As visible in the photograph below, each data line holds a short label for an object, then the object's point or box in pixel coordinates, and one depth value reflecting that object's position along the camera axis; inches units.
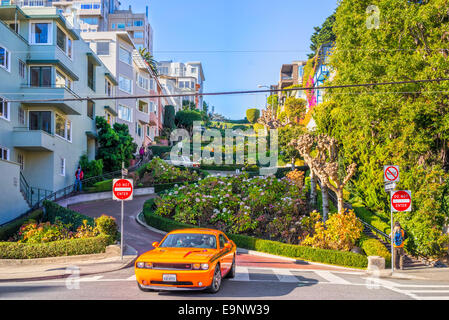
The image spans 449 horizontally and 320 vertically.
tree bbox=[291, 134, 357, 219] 793.6
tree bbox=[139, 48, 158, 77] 2434.8
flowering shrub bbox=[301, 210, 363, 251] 742.5
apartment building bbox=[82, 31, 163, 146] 1753.2
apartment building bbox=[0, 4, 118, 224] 970.7
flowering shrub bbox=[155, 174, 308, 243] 866.1
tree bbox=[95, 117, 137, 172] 1430.9
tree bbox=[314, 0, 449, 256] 754.8
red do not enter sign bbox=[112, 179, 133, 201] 604.1
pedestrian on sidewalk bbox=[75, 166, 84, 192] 1172.0
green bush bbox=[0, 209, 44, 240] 740.5
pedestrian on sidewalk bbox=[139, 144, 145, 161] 1855.3
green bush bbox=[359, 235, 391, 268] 697.0
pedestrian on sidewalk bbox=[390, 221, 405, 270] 640.4
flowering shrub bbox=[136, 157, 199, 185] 1429.6
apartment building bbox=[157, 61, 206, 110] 4429.6
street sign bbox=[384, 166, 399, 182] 639.1
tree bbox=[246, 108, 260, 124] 4173.2
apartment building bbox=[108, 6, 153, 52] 3708.2
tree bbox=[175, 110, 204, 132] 3122.5
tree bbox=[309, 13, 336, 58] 2506.0
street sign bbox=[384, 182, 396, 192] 627.2
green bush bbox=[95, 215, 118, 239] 685.3
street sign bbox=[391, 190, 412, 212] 624.7
